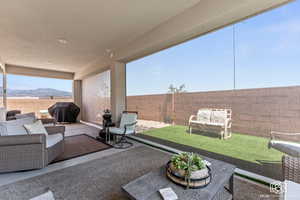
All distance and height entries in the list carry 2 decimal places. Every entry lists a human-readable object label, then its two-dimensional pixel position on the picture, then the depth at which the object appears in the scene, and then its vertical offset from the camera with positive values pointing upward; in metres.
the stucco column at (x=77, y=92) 7.38 +0.39
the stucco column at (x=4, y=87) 5.51 +0.48
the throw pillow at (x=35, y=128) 2.46 -0.53
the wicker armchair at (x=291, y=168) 1.16 -0.60
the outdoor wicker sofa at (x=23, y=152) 2.08 -0.83
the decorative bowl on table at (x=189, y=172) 1.15 -0.64
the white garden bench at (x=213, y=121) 2.42 -0.43
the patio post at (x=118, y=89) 4.22 +0.31
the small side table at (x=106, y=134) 3.82 -0.99
